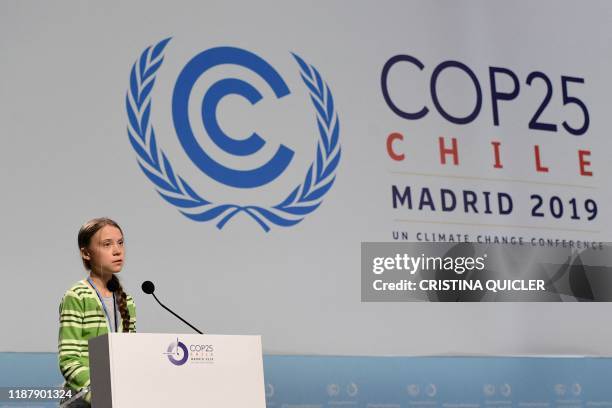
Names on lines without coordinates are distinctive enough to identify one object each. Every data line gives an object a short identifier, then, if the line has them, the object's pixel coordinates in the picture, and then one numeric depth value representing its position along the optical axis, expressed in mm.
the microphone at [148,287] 6206
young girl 6344
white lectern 5266
